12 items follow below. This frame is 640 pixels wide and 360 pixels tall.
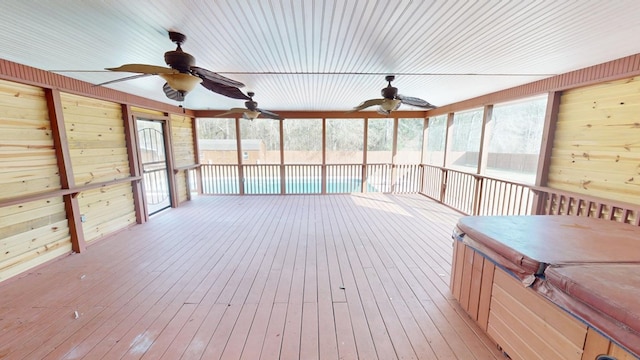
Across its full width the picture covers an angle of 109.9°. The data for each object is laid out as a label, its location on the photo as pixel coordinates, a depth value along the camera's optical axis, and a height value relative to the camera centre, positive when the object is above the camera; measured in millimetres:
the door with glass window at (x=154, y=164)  4758 -386
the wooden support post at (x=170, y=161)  5371 -335
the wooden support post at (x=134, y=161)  4152 -260
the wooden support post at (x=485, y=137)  4441 +226
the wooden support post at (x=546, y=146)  3209 +39
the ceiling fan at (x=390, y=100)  3281 +714
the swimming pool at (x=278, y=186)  7012 -1226
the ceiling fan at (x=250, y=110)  4195 +713
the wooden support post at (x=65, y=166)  2928 -254
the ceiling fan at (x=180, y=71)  1859 +653
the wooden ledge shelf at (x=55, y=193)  2506 -588
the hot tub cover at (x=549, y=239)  1436 -683
